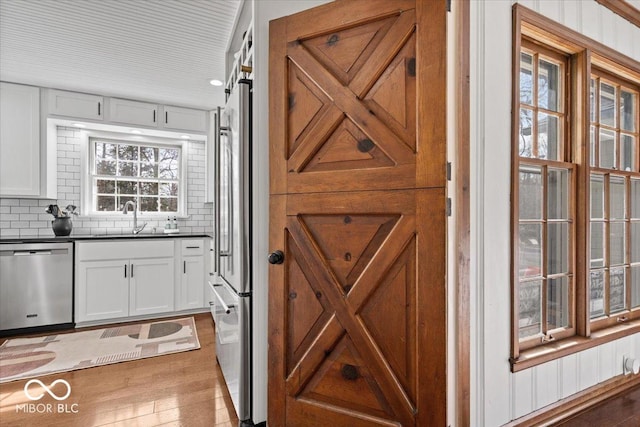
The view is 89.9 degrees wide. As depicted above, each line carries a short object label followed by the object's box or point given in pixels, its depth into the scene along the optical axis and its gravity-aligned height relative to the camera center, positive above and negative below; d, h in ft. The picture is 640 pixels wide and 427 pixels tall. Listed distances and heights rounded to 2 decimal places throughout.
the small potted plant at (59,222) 12.20 -0.29
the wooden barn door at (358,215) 4.24 +0.00
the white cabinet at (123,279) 11.74 -2.45
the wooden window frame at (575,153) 5.18 +1.16
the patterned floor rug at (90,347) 8.55 -4.07
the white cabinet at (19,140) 11.53 +2.73
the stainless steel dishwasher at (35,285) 10.84 -2.42
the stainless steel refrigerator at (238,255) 5.86 -0.80
